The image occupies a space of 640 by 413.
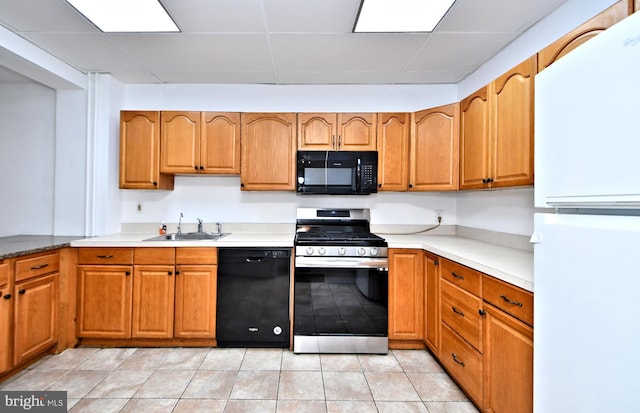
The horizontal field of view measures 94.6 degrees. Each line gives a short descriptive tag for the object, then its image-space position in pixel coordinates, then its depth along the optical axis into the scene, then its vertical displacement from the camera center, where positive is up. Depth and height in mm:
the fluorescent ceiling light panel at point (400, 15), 1833 +1292
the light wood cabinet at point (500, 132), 1715 +535
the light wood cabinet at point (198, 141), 2797 +650
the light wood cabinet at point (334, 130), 2822 +769
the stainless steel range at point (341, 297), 2447 -725
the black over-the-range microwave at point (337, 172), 2803 +361
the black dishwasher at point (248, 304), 2496 -801
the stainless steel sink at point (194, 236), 2897 -271
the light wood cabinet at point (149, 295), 2455 -723
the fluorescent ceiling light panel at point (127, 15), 1862 +1296
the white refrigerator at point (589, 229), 785 -53
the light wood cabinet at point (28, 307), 1950 -713
